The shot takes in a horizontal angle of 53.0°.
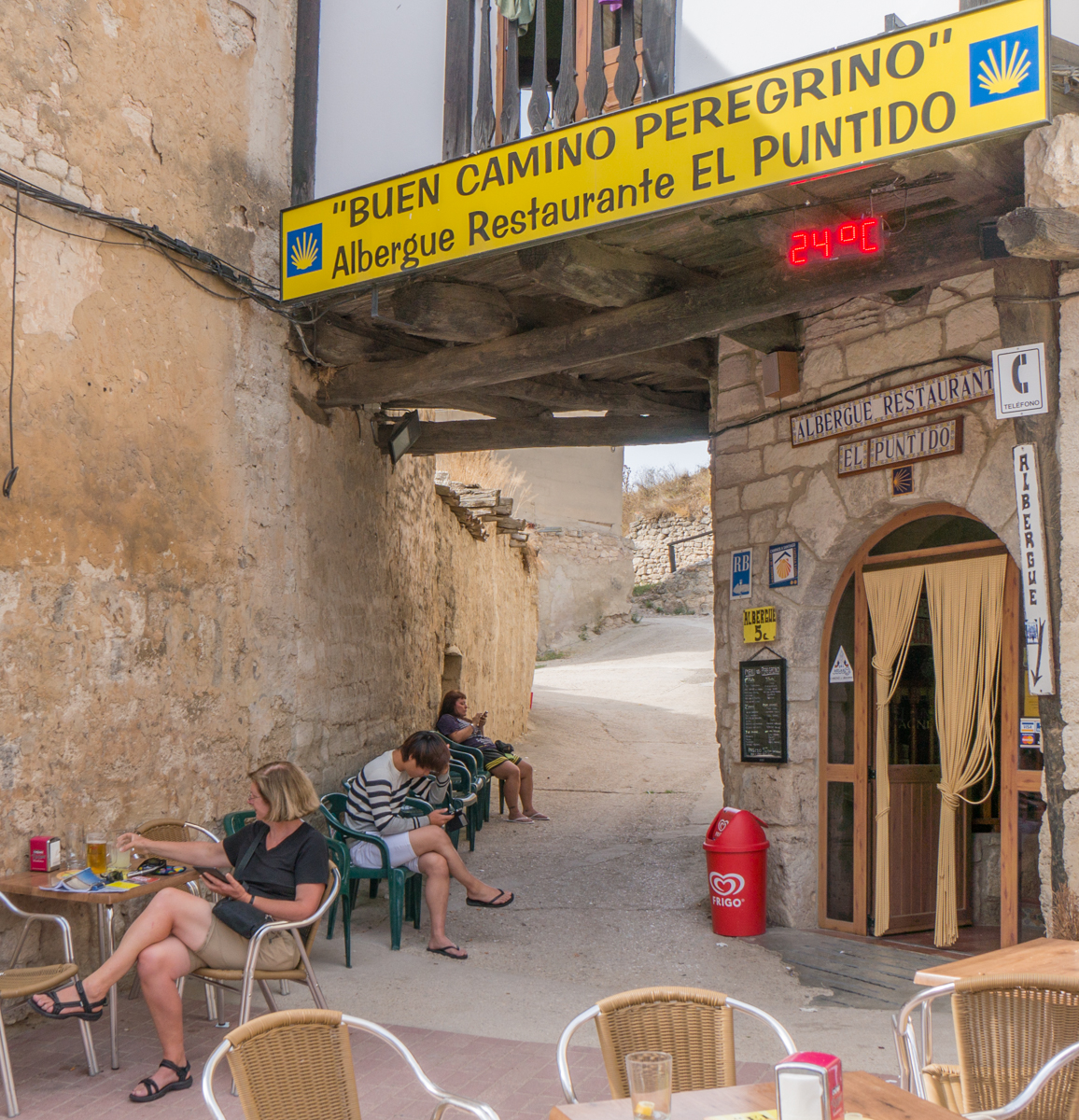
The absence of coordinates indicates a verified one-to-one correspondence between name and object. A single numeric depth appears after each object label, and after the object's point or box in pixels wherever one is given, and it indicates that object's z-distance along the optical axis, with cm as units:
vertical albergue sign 425
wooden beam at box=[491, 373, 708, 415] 687
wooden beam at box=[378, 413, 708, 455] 784
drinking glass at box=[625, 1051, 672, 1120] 191
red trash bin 562
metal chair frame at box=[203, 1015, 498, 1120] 210
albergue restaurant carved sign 488
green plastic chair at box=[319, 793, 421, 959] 541
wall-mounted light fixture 777
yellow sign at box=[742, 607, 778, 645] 597
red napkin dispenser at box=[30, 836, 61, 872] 419
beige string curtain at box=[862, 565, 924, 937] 561
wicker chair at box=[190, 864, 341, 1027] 373
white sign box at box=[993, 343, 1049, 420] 425
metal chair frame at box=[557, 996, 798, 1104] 230
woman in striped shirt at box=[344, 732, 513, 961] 535
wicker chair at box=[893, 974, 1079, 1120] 247
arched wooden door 575
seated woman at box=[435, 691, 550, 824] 880
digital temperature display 440
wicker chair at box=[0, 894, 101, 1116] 338
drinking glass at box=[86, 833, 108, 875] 414
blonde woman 356
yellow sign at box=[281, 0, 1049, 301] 373
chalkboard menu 590
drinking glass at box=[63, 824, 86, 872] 448
